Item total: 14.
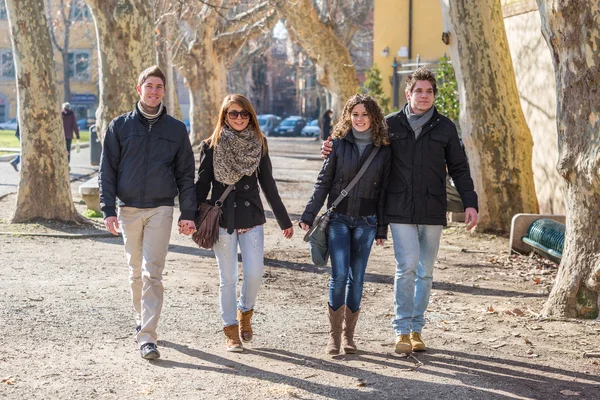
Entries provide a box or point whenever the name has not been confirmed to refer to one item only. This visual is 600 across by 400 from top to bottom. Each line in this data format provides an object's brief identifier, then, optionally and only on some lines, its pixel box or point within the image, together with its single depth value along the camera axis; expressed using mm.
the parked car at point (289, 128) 70062
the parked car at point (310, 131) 68438
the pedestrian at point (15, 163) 22156
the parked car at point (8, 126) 64387
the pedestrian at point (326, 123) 36875
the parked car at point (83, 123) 68556
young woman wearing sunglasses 6582
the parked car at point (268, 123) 70938
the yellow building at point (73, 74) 71938
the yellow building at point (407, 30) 30297
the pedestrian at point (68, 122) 25067
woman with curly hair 6539
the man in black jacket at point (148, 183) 6406
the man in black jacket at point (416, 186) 6594
